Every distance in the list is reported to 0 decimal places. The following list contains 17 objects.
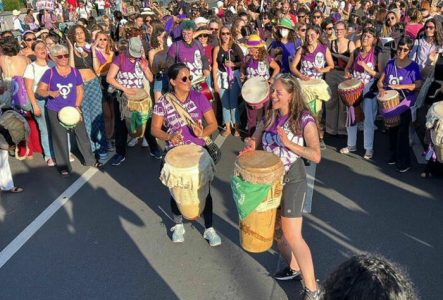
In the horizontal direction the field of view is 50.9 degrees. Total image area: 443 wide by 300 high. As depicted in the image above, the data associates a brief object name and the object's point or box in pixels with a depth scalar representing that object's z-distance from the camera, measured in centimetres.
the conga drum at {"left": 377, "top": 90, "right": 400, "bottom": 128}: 562
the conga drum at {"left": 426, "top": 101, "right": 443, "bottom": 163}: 476
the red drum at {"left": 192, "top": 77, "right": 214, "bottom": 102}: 696
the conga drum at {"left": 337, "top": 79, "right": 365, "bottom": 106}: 611
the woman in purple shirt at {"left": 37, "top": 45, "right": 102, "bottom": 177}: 578
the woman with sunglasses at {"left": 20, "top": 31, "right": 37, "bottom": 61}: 710
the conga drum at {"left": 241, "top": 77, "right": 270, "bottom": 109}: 577
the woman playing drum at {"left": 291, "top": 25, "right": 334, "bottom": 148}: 679
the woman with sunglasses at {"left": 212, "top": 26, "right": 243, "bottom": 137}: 738
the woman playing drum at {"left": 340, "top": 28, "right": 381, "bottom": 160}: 623
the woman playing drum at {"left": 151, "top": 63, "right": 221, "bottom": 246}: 423
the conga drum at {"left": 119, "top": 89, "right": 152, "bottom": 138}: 613
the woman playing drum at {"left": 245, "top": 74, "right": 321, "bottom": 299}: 342
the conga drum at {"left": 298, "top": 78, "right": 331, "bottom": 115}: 618
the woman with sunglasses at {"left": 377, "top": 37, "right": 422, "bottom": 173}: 564
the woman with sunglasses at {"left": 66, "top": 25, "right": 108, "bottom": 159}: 660
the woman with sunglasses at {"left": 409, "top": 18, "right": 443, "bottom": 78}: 632
